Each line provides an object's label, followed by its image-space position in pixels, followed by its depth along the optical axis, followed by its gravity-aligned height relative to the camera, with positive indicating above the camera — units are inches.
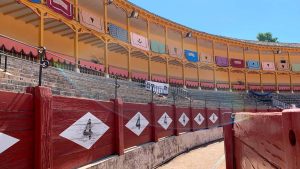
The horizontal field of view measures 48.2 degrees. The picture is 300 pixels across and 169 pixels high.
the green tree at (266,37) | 2492.6 +442.5
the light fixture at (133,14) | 1013.2 +255.6
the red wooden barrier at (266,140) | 37.8 -7.8
